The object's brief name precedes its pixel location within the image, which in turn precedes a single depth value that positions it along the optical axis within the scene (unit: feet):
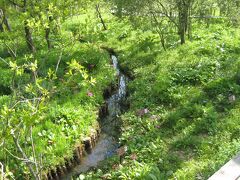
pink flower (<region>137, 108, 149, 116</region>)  25.50
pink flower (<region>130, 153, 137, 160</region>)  19.98
